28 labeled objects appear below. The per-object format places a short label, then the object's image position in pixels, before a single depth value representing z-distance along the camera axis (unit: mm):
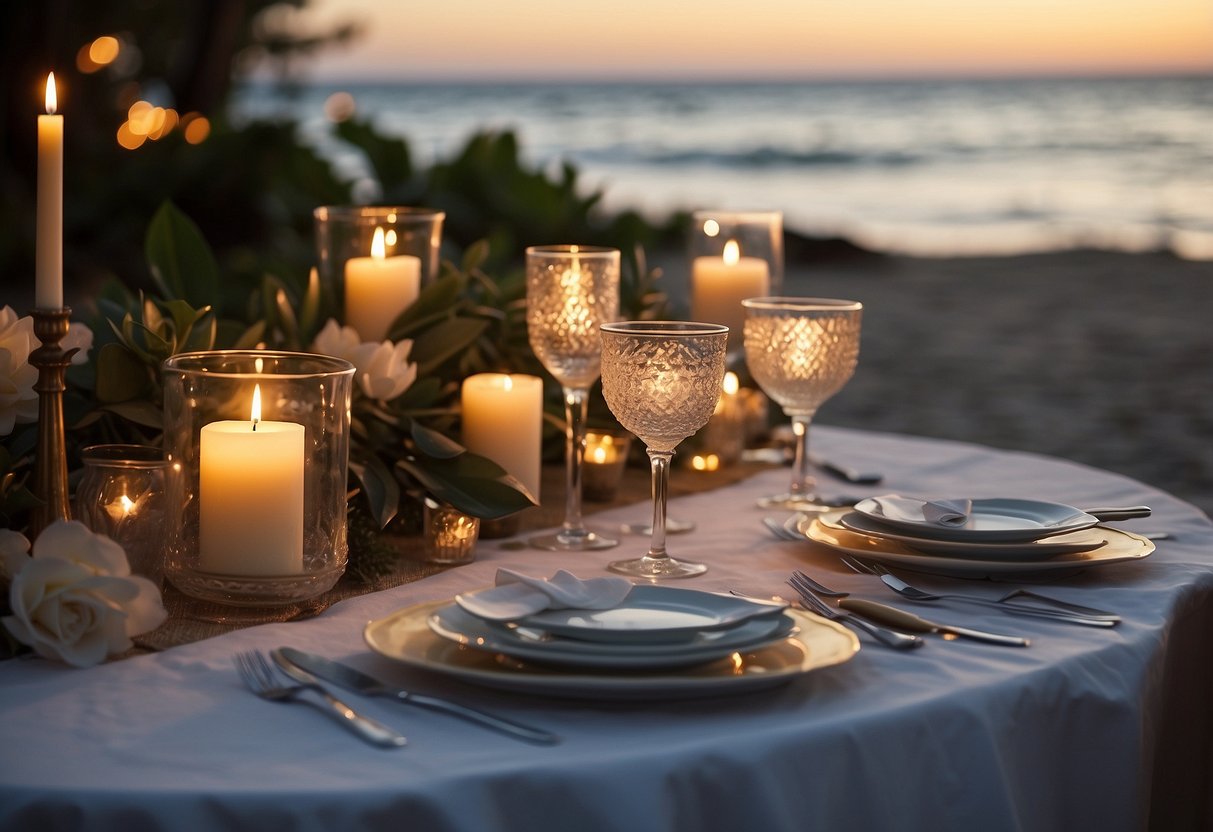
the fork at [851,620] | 1140
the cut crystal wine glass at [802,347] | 1613
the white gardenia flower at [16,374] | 1256
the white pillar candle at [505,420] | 1579
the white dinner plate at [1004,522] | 1369
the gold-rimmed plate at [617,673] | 982
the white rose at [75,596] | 1052
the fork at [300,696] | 925
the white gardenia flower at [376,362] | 1523
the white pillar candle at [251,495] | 1187
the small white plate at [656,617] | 1022
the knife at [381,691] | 940
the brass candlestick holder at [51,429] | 1174
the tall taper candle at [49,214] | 1167
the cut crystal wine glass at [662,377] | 1275
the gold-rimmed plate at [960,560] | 1351
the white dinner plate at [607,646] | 998
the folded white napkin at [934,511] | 1423
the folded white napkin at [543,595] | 1064
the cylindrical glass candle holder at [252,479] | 1189
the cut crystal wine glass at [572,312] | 1574
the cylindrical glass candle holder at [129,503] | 1210
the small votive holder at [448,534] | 1423
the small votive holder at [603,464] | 1762
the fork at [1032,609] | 1216
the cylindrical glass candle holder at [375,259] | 1816
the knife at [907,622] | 1152
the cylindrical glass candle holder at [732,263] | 1979
